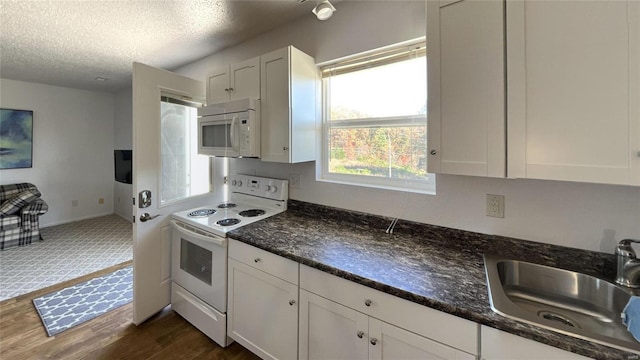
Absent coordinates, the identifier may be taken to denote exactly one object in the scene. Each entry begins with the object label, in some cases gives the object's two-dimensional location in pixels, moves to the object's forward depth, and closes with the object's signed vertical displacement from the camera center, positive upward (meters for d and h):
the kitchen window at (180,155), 2.10 +0.19
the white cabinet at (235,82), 1.97 +0.77
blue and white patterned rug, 2.05 -1.11
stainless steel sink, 0.90 -0.50
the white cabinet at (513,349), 0.79 -0.55
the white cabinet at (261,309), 1.43 -0.79
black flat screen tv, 4.10 +0.19
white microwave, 1.92 +0.38
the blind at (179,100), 2.06 +0.66
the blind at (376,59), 1.63 +0.82
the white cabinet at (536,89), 0.90 +0.35
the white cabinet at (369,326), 0.95 -0.63
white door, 1.86 -0.18
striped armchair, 3.39 -0.51
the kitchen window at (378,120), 1.68 +0.41
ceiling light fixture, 1.52 +0.99
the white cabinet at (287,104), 1.80 +0.53
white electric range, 1.76 -0.54
